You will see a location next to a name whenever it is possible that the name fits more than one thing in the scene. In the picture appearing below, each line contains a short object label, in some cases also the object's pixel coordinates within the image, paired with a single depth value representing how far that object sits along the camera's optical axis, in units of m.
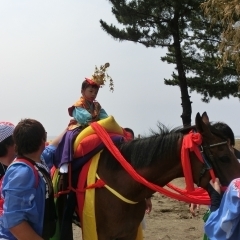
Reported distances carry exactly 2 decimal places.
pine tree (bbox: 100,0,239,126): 16.22
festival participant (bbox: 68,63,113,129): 3.97
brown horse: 3.13
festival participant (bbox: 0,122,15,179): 2.59
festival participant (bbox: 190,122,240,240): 3.45
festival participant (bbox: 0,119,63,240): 2.08
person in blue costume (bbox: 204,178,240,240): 1.85
